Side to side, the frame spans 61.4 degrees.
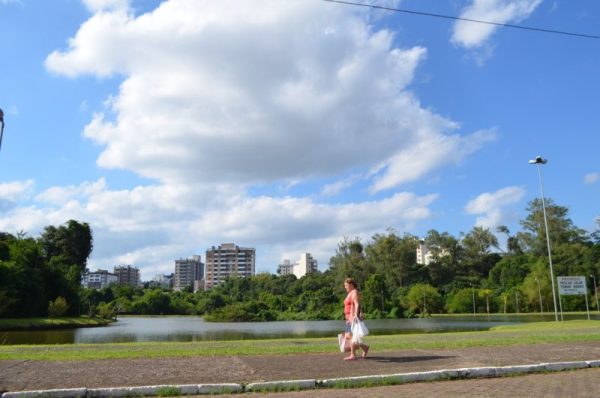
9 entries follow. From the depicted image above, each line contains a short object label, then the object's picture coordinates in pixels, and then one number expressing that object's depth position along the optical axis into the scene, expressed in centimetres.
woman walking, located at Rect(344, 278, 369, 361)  1148
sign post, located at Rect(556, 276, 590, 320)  3625
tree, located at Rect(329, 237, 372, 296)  11069
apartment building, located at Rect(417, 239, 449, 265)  13039
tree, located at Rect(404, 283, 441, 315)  9856
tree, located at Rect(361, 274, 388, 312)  9106
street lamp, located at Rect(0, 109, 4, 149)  854
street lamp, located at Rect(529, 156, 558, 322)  3516
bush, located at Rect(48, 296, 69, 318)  6938
